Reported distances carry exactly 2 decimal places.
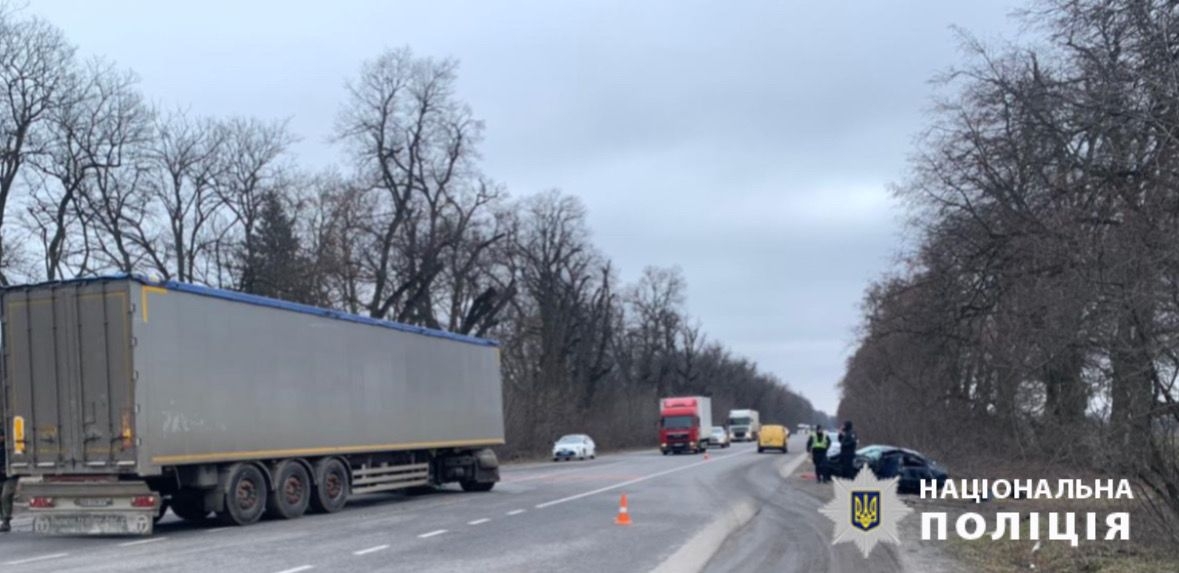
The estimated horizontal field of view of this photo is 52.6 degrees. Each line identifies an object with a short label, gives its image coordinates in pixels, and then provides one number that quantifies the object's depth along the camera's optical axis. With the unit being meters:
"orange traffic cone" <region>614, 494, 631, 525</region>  19.60
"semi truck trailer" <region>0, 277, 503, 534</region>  17.78
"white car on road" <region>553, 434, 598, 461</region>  60.53
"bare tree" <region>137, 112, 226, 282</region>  48.47
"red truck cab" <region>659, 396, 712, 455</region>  68.44
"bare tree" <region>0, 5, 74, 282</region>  36.75
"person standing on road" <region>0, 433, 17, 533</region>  19.41
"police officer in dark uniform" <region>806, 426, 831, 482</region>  34.88
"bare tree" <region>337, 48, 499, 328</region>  53.72
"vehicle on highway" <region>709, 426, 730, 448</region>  85.65
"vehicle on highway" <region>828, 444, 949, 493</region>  29.67
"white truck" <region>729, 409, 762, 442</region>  101.69
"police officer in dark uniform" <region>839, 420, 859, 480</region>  30.91
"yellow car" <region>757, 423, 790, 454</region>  69.00
